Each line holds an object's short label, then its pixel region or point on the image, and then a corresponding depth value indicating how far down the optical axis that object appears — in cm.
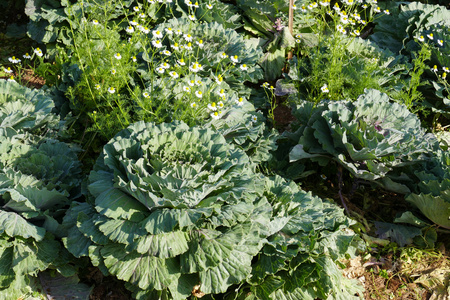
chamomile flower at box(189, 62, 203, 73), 304
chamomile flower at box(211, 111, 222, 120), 306
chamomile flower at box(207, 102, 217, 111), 307
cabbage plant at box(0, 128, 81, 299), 274
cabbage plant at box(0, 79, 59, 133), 326
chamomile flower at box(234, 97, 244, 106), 331
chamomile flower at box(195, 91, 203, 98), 316
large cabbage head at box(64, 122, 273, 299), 258
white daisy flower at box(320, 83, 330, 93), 383
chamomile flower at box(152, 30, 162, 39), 337
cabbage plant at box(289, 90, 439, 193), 336
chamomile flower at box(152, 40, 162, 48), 310
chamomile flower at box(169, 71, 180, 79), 306
